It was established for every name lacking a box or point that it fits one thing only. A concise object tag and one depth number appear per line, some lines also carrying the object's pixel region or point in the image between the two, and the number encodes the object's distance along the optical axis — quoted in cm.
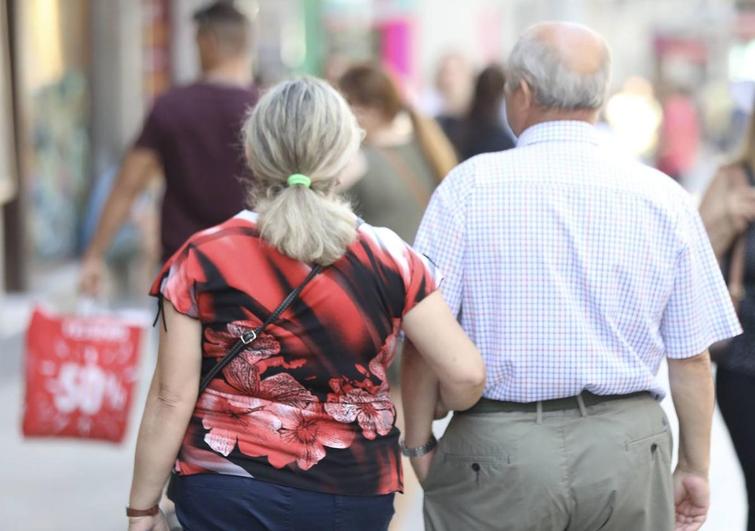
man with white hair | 625
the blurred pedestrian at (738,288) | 812
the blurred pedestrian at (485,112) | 1576
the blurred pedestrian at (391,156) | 1096
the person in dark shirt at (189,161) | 1071
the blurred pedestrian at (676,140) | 3028
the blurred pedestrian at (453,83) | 2220
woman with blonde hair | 579
